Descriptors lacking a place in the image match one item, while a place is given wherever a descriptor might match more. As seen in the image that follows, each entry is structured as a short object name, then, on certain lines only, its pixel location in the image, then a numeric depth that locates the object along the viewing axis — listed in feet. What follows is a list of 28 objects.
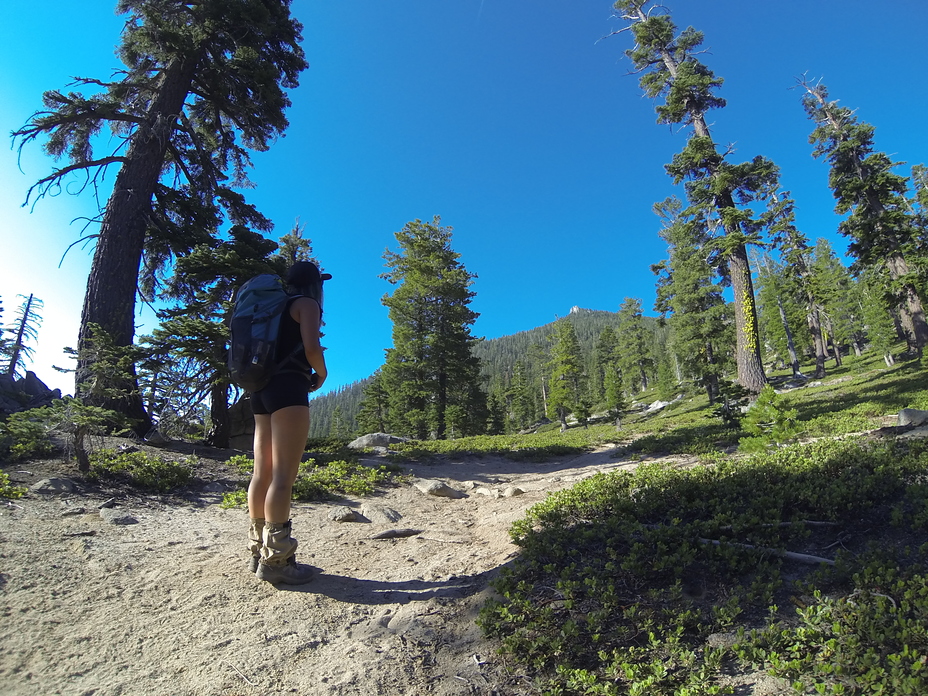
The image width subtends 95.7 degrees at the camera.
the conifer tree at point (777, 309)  100.14
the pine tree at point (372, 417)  113.73
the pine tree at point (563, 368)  113.29
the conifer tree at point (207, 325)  23.22
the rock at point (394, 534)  14.33
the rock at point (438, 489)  22.75
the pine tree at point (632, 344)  160.01
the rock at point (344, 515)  16.02
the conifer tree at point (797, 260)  93.71
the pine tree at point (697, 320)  81.92
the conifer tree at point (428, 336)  69.41
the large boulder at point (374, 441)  43.19
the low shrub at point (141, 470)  17.20
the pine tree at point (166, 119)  27.84
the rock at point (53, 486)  14.68
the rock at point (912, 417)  20.39
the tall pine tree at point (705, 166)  39.34
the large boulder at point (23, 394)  28.02
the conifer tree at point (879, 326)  90.99
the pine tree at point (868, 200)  54.65
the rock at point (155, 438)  24.59
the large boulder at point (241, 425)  30.89
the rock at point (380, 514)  16.85
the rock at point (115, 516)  13.43
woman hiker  9.70
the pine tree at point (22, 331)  83.50
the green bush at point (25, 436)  17.02
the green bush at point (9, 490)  13.51
